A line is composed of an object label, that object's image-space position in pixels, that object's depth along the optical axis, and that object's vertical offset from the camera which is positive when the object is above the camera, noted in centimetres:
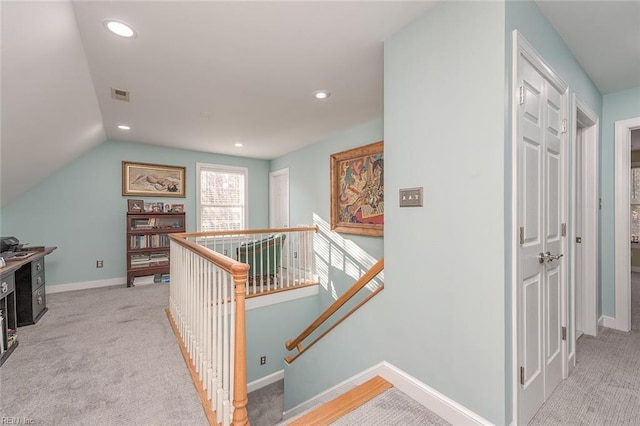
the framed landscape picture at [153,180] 483 +59
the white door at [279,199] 580 +29
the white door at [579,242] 264 -30
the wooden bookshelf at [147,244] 458 -50
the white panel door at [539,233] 151 -14
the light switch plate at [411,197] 175 +9
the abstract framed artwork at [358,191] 383 +30
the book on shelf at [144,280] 463 -108
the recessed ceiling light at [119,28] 184 +122
